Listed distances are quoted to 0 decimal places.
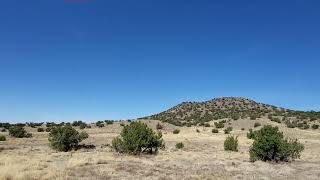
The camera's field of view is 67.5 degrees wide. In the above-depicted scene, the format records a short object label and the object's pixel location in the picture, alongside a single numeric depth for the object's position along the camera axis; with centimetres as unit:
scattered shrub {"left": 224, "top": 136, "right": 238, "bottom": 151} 2116
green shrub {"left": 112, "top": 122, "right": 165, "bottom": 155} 1773
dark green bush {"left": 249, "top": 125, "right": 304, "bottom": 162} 1626
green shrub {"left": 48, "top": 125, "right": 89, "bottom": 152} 1993
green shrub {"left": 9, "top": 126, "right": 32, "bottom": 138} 2763
